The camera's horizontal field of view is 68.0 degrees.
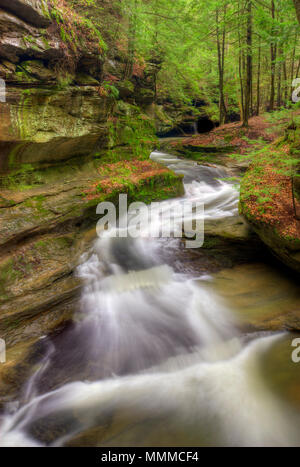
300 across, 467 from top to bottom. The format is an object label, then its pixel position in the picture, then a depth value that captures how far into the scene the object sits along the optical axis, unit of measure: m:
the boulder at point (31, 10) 4.32
